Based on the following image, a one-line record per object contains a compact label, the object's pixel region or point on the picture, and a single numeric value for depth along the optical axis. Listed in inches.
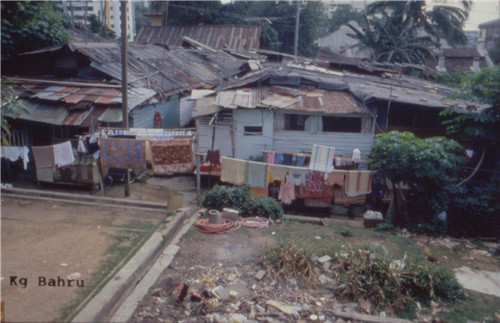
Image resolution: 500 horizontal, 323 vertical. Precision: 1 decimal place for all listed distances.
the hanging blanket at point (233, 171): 440.1
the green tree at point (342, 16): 1968.8
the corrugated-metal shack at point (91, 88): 469.7
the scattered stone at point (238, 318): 217.2
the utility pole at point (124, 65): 407.3
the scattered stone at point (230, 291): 238.4
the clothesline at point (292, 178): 433.4
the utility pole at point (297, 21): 1041.5
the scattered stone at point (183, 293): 229.6
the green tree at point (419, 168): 384.2
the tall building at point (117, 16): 2140.3
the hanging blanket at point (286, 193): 443.2
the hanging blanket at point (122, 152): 408.2
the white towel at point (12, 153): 425.1
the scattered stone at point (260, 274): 264.2
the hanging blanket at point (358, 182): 431.8
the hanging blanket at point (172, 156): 410.9
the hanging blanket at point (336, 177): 432.8
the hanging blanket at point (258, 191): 453.6
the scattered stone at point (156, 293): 239.6
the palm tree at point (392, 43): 1019.3
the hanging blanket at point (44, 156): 424.5
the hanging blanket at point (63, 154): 426.3
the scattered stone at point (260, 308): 230.2
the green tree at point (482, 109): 406.3
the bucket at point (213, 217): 357.9
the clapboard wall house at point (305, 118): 480.4
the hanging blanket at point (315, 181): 435.8
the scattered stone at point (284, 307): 229.8
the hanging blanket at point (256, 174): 434.3
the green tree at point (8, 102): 221.2
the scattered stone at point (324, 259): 287.2
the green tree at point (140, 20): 2100.8
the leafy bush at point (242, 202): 403.2
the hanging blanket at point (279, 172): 432.5
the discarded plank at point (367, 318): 228.1
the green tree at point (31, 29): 554.3
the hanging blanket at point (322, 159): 425.7
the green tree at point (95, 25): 1267.2
